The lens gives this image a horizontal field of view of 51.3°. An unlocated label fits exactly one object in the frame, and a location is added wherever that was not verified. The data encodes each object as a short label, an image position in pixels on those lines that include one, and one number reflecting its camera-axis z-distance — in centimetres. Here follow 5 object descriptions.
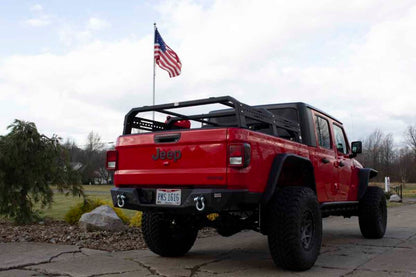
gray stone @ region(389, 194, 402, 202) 2172
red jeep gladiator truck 432
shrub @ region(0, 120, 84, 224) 777
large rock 716
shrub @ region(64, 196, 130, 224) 820
